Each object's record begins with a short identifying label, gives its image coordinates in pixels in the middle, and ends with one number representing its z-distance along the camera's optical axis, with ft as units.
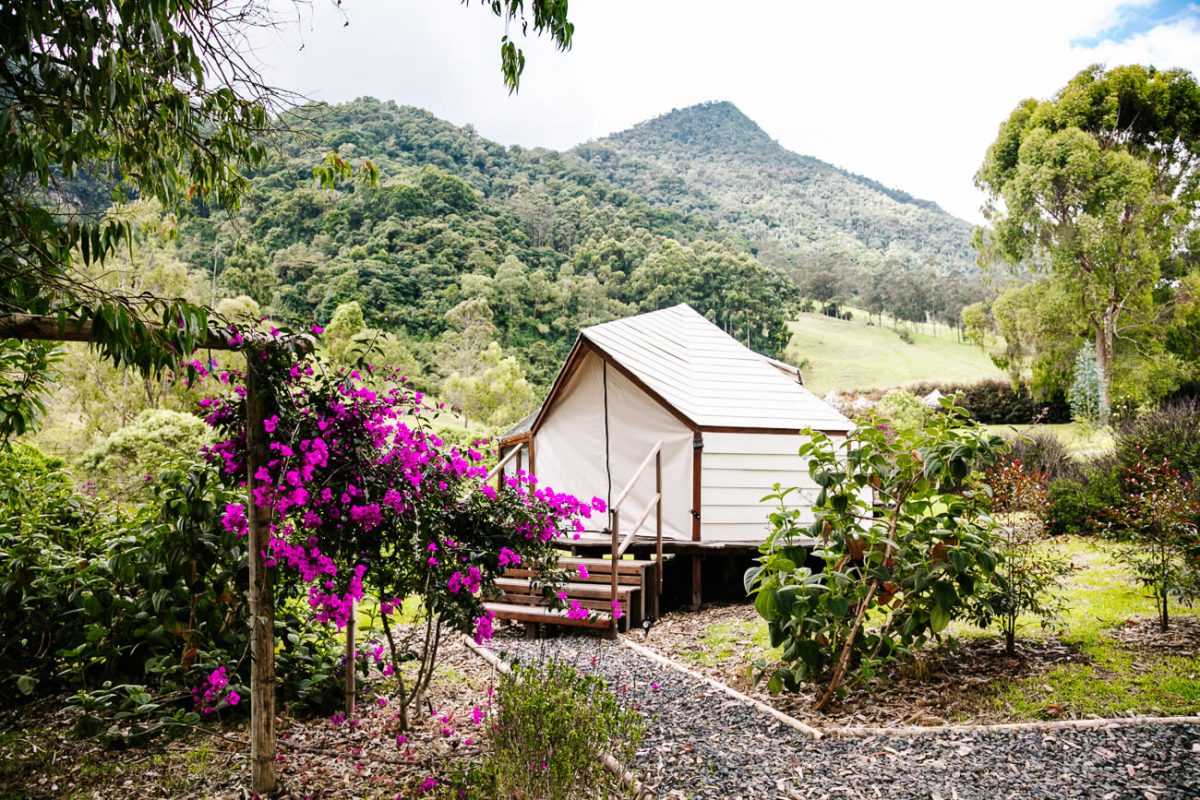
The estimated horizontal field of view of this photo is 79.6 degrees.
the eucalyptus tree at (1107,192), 63.36
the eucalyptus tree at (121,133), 7.74
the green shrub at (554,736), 8.65
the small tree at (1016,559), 14.84
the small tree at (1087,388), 64.28
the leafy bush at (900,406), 58.08
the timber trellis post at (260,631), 9.68
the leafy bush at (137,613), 11.43
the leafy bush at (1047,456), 38.93
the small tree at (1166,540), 16.71
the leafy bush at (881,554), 13.00
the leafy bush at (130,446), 40.60
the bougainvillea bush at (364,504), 9.62
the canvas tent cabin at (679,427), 27.14
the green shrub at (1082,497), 31.24
